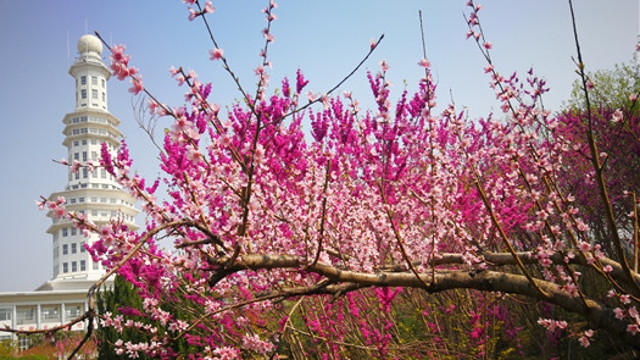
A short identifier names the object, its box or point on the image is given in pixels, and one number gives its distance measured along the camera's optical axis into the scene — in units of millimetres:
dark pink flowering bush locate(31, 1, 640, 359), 2814
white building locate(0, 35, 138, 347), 42906
